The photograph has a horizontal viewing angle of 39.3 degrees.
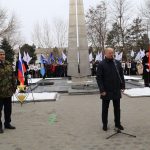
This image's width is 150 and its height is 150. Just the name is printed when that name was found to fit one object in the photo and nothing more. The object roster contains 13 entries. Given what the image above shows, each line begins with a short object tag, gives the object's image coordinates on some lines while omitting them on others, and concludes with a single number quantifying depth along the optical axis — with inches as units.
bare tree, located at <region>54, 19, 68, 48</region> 1380.0
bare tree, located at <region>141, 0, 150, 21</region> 1083.3
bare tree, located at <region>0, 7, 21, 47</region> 1275.9
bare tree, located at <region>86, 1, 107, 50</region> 1196.5
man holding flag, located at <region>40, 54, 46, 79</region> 709.0
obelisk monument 522.1
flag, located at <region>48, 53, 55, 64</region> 860.1
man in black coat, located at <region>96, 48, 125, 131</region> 182.2
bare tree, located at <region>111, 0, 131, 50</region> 1167.1
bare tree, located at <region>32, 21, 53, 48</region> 1399.4
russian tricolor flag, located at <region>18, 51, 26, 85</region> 333.8
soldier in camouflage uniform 190.7
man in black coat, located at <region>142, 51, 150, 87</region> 374.2
